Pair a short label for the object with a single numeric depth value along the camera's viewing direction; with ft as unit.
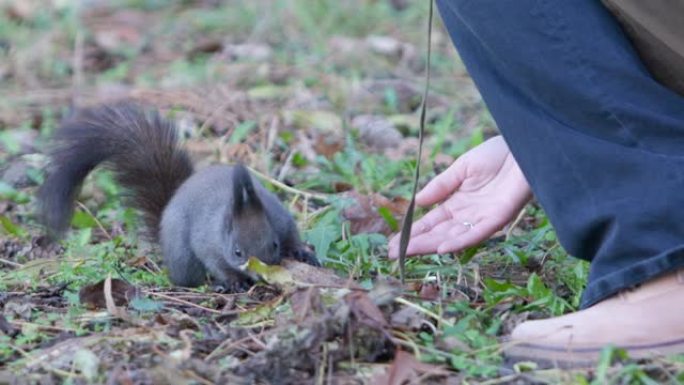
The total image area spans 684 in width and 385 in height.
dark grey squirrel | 19.98
